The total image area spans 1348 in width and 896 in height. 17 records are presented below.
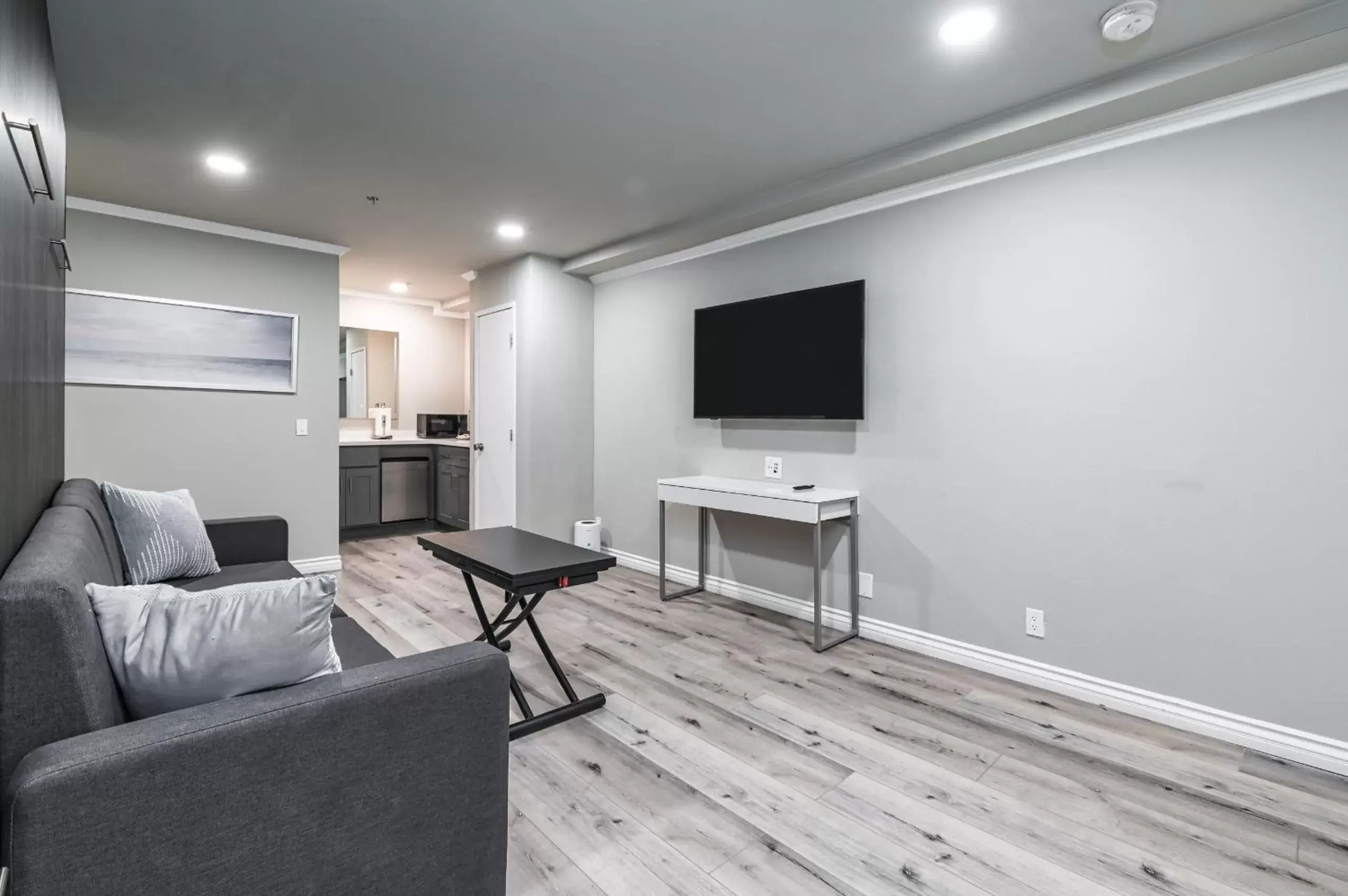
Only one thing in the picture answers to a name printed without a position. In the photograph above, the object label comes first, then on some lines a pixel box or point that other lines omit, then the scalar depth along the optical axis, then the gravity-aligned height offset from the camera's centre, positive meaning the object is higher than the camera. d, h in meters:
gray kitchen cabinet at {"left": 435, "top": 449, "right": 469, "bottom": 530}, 6.07 -0.41
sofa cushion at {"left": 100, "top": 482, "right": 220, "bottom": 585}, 2.49 -0.37
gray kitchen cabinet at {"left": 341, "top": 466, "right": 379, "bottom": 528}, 6.02 -0.48
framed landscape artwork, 3.85 +0.65
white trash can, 4.96 -0.68
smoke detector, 1.96 +1.34
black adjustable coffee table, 2.27 -0.44
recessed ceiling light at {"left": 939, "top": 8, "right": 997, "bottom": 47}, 2.04 +1.37
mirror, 6.51 +0.78
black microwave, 6.68 +0.21
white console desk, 3.24 -0.30
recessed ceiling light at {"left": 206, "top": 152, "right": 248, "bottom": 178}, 3.17 +1.42
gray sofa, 0.93 -0.55
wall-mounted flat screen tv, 3.44 +0.53
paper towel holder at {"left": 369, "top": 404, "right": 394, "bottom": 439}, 6.51 +0.27
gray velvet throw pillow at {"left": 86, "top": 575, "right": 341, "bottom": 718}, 1.15 -0.36
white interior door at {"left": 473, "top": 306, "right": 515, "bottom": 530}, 5.02 +0.22
